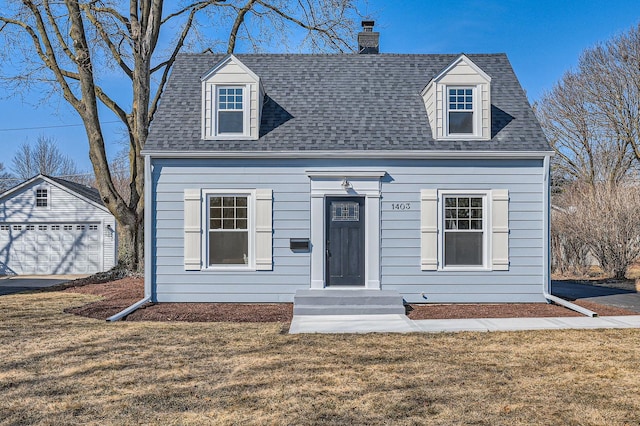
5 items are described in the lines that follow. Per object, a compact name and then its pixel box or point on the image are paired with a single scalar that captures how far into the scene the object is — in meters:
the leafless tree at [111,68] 13.79
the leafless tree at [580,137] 22.53
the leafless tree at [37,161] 41.91
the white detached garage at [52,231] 18.81
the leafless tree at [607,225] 14.62
